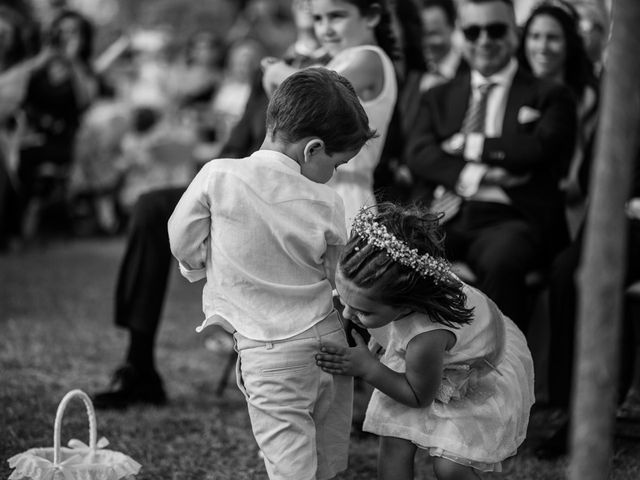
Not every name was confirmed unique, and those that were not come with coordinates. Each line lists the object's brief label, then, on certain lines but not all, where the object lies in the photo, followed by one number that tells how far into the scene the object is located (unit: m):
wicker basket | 2.94
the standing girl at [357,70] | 3.91
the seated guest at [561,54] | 4.91
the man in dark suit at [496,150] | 4.41
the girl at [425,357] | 2.84
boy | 2.88
